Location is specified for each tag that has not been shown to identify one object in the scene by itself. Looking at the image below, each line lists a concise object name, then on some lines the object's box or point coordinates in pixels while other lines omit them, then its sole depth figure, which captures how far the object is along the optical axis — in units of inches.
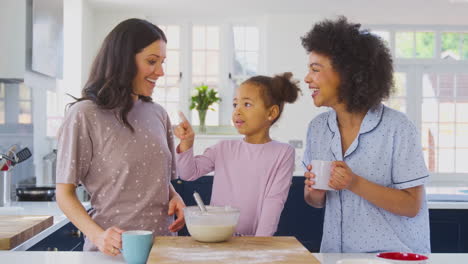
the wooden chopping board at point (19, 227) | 76.7
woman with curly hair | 64.4
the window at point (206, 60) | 318.3
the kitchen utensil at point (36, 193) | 126.9
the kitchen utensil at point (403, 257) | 49.4
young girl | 73.0
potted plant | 302.7
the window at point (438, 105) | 323.3
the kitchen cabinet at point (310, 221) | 130.5
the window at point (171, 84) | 319.6
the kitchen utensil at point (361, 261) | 46.1
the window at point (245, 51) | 322.0
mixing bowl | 55.2
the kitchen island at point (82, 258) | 58.7
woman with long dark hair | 62.0
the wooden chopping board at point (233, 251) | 49.3
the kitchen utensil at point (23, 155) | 124.9
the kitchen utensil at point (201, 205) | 56.4
